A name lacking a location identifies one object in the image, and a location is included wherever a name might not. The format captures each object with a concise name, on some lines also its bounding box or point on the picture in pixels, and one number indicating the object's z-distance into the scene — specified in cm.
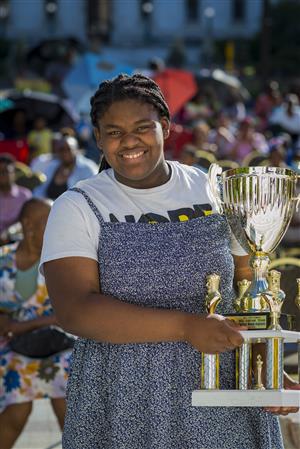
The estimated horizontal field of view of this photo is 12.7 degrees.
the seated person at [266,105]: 2323
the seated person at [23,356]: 714
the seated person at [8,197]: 1227
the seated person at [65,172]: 1233
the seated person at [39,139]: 1898
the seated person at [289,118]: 2022
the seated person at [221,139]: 1751
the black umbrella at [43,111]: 2273
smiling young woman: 388
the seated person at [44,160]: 1421
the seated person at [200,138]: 1608
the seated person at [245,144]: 1727
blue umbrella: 2072
